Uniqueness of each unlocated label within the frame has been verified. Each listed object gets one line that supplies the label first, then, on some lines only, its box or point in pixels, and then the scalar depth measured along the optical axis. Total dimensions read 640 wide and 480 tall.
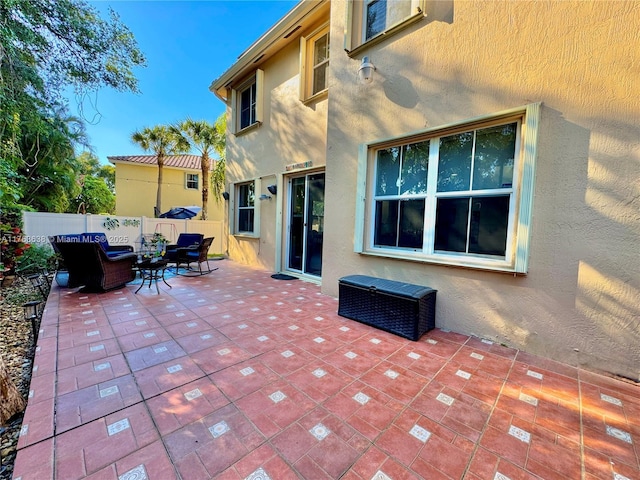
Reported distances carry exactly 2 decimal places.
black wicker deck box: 3.07
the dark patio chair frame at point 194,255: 6.29
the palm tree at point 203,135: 12.55
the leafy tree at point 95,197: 17.92
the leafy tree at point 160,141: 12.93
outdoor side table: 4.87
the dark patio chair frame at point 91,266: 4.38
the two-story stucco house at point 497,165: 2.40
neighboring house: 16.11
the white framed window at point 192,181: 17.55
